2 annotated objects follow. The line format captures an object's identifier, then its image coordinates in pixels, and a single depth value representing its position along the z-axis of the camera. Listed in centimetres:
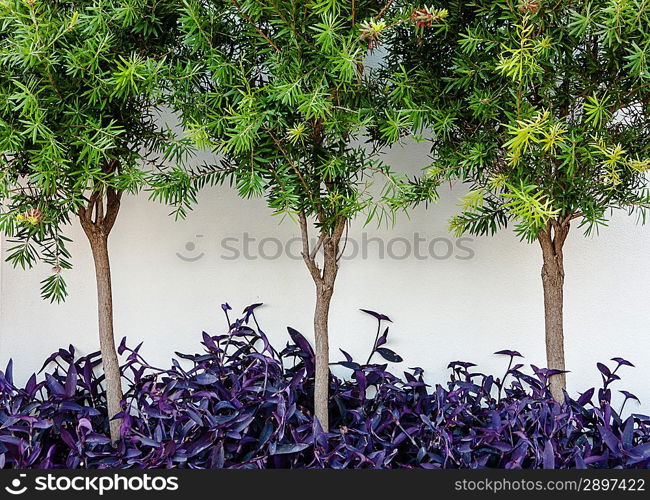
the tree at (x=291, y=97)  168
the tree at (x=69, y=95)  170
